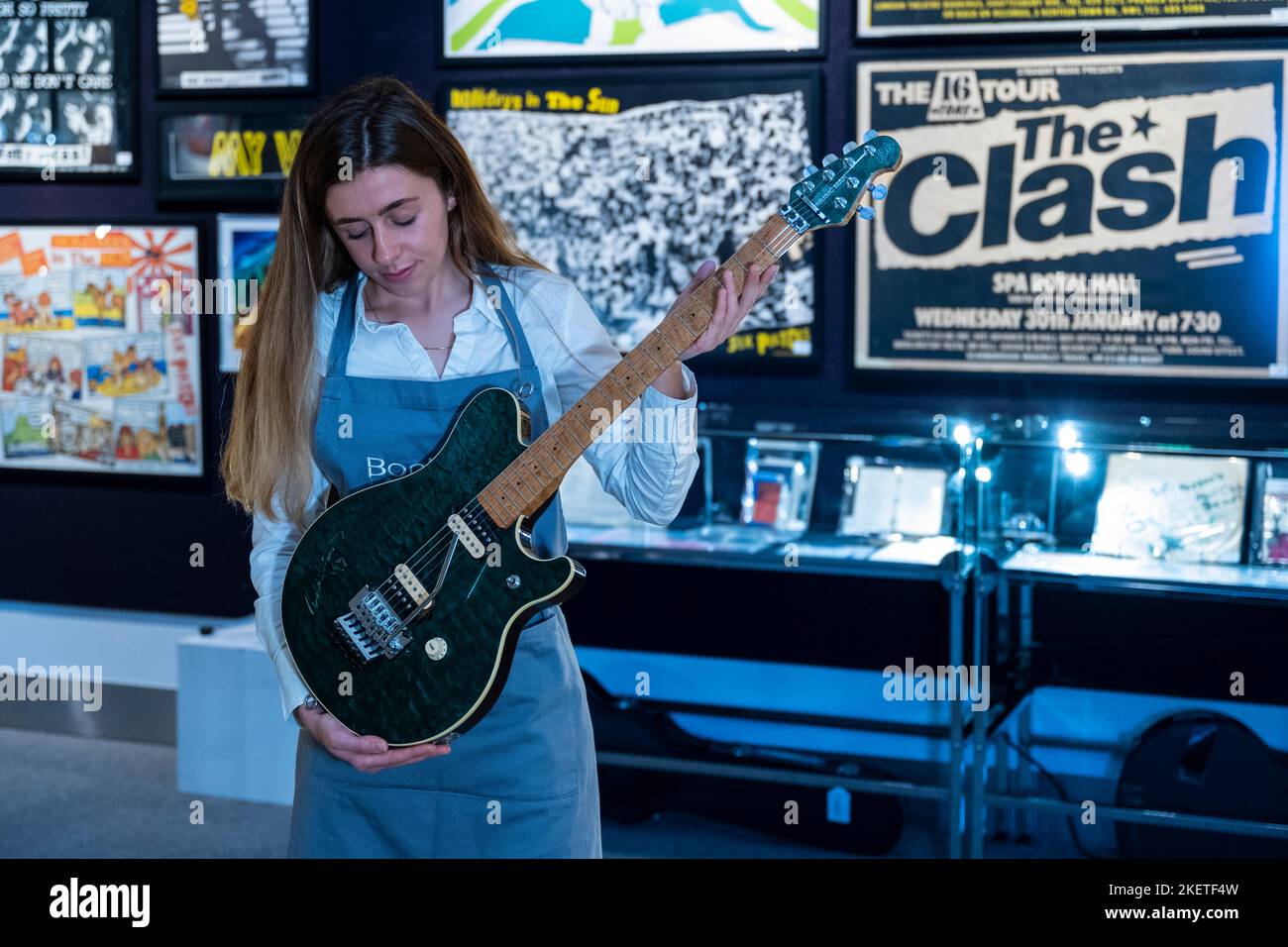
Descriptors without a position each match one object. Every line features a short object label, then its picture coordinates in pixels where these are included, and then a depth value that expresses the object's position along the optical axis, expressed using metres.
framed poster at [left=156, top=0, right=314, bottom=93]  4.28
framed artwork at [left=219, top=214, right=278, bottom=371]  4.42
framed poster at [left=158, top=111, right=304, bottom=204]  4.34
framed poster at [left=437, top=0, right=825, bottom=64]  3.79
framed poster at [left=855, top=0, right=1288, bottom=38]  3.41
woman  1.69
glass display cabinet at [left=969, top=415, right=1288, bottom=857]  3.11
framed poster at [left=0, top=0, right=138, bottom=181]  4.50
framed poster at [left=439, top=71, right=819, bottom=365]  3.82
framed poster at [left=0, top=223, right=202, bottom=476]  4.55
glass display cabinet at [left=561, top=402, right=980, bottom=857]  3.31
